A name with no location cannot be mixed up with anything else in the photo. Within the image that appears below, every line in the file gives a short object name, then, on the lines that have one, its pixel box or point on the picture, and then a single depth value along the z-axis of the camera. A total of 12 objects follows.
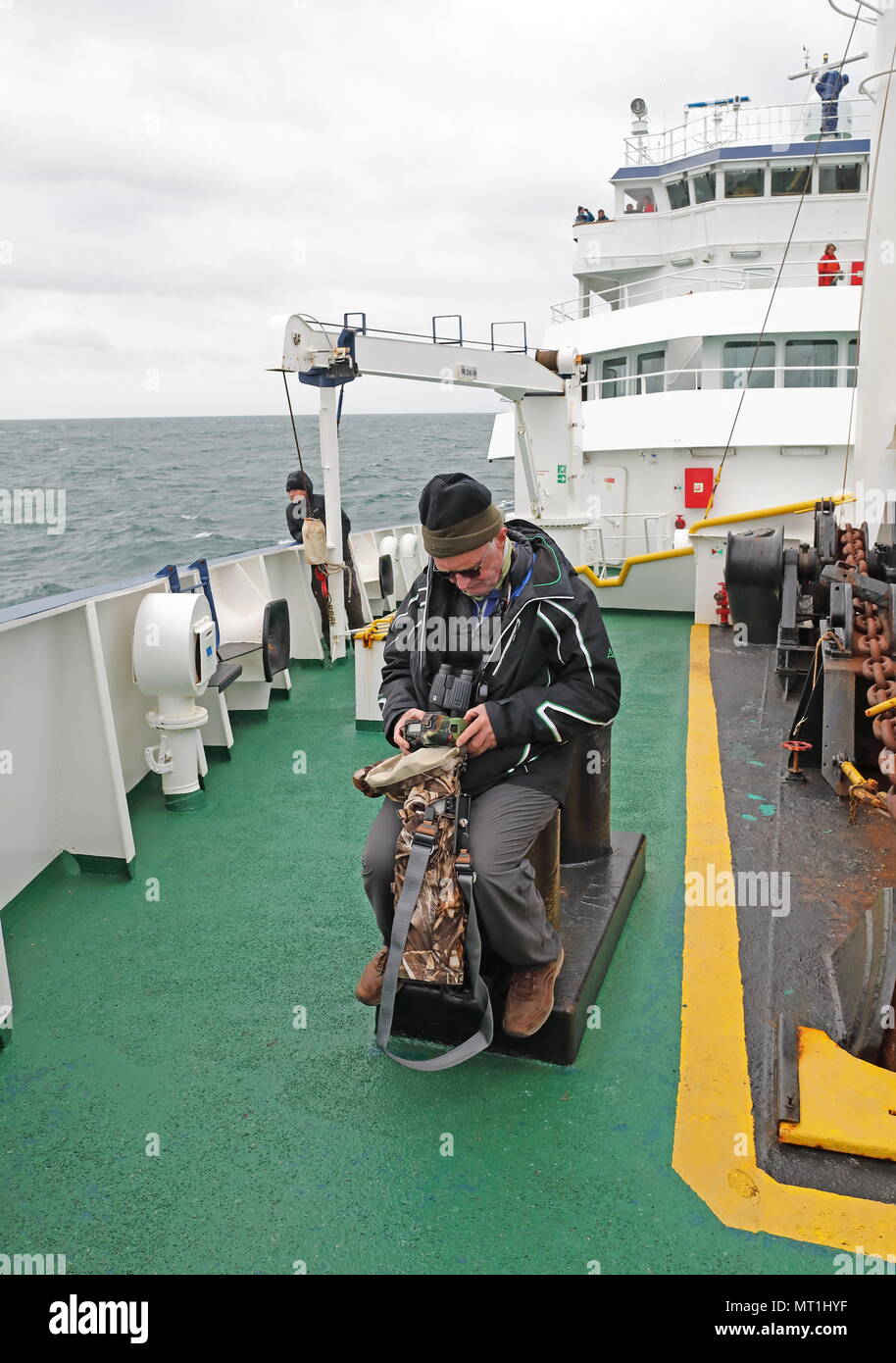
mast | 5.87
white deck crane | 7.72
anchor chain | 2.79
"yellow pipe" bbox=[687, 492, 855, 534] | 9.02
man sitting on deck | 2.65
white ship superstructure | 12.92
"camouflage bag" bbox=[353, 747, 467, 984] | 2.55
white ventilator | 4.62
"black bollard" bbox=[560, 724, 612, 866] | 3.64
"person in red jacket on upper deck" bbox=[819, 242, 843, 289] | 13.77
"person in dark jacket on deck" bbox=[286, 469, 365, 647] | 8.36
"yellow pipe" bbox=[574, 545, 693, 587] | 10.22
